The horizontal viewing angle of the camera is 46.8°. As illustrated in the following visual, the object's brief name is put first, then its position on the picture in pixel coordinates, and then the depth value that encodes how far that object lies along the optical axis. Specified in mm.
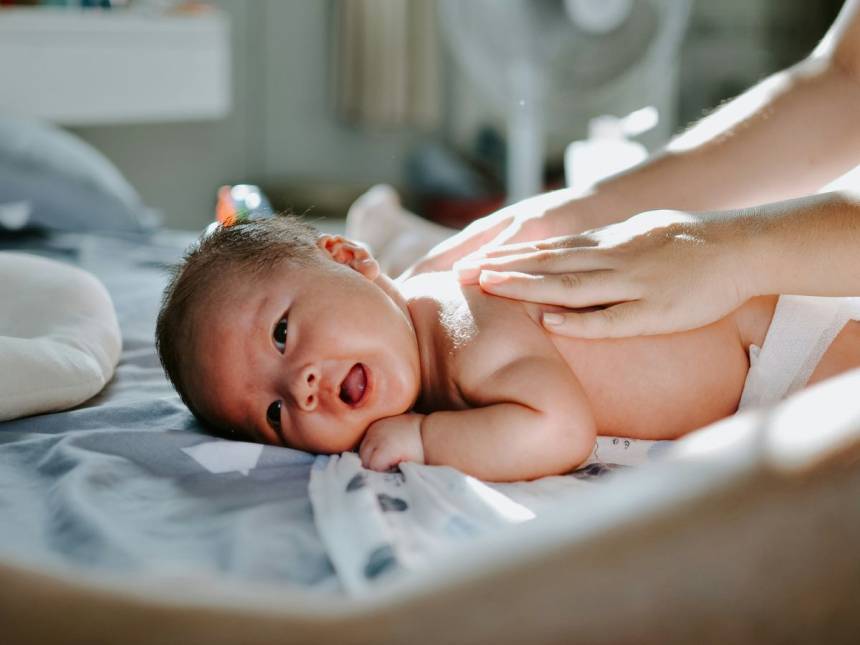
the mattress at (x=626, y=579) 451
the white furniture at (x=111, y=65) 3006
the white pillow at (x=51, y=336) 1121
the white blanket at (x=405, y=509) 761
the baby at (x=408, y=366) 1044
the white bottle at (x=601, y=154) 2719
